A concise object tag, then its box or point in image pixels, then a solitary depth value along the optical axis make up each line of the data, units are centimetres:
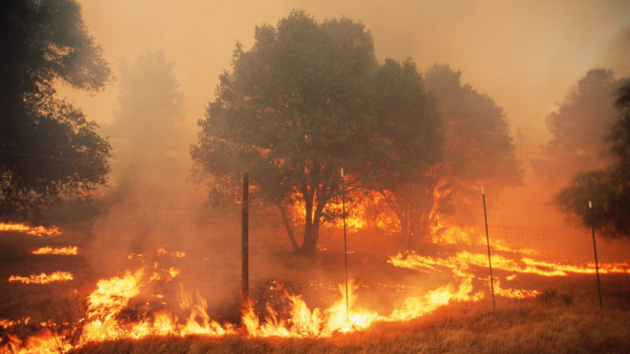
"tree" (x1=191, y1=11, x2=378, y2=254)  1628
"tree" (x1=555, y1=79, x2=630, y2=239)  1324
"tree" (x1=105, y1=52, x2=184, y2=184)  4097
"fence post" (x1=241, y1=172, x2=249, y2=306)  811
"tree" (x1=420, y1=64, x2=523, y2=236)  2486
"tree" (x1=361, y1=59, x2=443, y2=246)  1769
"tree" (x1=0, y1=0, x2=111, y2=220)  1248
